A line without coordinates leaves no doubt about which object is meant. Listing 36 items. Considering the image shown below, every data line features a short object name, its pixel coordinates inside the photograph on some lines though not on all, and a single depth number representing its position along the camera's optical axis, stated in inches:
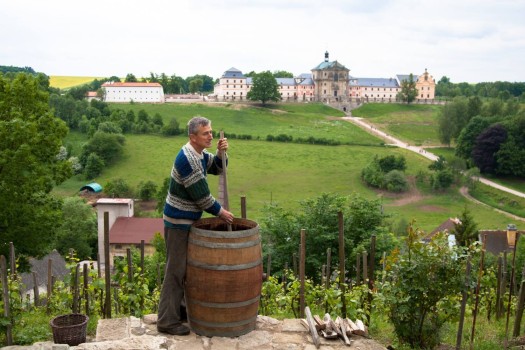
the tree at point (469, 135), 1985.7
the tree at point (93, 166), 1720.0
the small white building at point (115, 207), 1164.5
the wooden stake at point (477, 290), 209.0
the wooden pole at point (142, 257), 250.2
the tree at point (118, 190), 1497.3
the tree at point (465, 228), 898.7
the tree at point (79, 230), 1023.0
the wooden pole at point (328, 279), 263.5
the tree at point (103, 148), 1831.9
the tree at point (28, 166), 535.8
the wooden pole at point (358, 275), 249.7
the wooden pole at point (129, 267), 242.3
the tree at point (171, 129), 2273.6
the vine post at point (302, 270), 223.9
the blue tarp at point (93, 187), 1534.2
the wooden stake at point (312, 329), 196.1
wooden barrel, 192.1
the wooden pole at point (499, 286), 250.8
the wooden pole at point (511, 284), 214.2
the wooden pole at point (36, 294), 326.5
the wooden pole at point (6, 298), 191.9
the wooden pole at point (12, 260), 245.0
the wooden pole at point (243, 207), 235.5
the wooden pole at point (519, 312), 213.3
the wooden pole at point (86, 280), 242.2
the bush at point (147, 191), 1475.1
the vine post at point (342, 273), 222.4
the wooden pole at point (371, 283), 226.8
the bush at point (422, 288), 190.7
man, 194.7
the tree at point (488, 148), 1835.6
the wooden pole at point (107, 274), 219.7
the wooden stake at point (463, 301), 187.6
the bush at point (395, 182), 1584.6
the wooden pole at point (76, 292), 223.1
